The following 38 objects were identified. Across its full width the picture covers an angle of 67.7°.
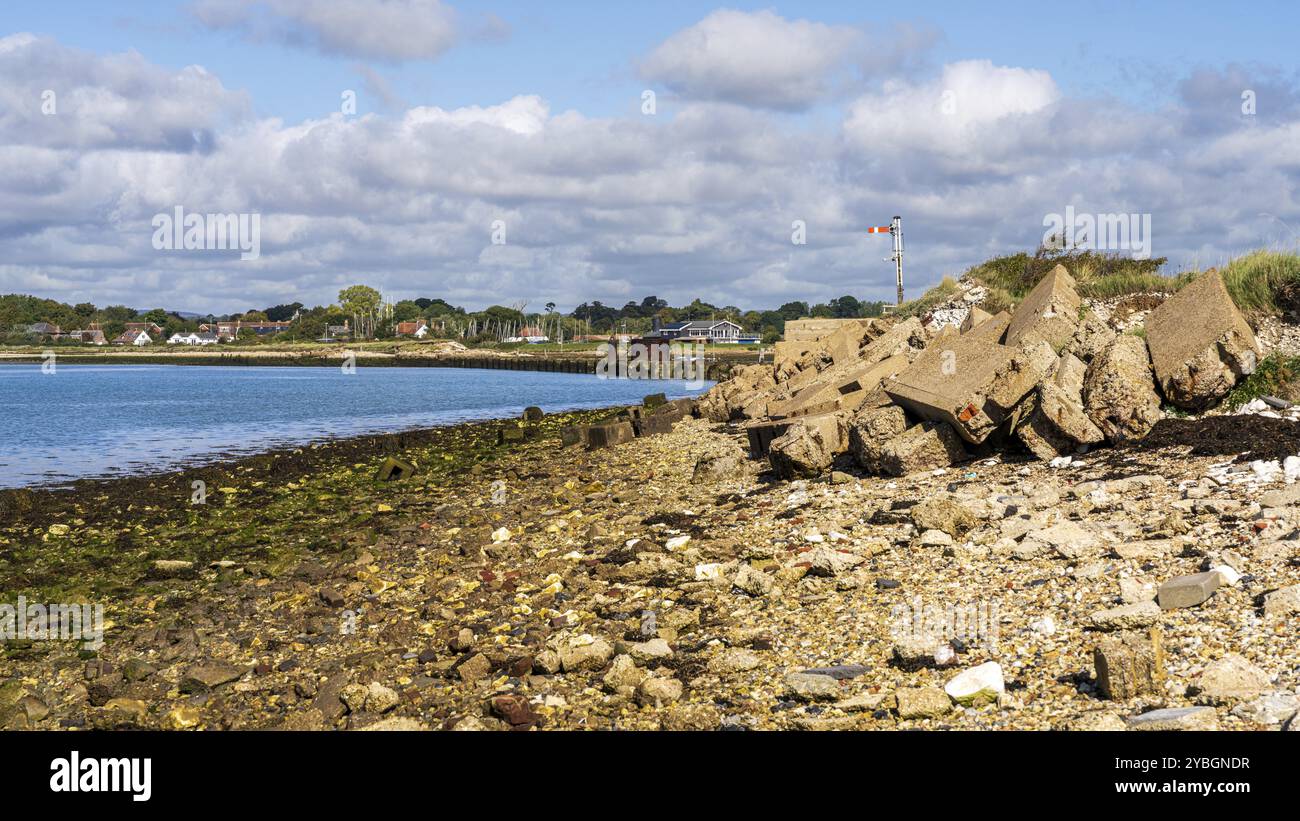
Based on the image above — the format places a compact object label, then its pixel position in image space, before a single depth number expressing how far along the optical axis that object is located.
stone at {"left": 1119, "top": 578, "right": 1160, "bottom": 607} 6.37
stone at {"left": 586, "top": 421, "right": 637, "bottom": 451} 21.09
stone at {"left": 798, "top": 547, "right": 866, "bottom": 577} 8.22
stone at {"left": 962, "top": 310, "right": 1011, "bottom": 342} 14.77
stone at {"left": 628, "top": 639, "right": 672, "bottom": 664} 6.90
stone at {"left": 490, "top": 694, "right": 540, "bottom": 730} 6.00
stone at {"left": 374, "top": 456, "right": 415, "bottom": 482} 18.41
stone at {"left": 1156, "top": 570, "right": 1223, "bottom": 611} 6.03
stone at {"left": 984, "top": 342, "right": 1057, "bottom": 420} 11.58
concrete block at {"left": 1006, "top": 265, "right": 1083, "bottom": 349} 13.57
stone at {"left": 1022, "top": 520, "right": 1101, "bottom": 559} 7.50
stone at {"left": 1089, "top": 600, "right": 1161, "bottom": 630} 5.98
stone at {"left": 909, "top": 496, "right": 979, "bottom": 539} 8.77
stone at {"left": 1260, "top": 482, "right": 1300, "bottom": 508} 7.70
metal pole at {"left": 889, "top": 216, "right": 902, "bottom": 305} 34.22
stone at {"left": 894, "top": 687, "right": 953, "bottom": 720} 5.35
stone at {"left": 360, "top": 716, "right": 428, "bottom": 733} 6.09
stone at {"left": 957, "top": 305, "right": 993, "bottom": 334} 17.46
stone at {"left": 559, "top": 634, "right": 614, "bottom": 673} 6.80
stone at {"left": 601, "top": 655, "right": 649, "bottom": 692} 6.43
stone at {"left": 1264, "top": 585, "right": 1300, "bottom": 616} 5.70
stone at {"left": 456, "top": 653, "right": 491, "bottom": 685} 6.88
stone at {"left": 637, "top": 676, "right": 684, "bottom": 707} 6.17
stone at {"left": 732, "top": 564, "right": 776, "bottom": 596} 8.12
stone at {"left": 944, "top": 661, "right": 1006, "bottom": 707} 5.42
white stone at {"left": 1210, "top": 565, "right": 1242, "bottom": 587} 6.24
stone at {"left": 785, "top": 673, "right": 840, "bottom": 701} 5.80
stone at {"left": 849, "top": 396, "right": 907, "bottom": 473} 12.24
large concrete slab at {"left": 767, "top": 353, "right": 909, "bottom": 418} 15.91
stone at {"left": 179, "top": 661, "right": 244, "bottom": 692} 7.29
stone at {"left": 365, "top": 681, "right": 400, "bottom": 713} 6.55
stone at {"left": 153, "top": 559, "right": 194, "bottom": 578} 11.12
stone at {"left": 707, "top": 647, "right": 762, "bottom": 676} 6.54
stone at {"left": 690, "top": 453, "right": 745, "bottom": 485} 13.96
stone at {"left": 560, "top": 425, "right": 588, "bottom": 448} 22.79
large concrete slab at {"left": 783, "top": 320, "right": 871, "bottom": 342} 35.94
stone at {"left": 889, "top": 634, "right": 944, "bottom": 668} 6.08
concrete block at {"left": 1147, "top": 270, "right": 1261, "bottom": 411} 11.55
